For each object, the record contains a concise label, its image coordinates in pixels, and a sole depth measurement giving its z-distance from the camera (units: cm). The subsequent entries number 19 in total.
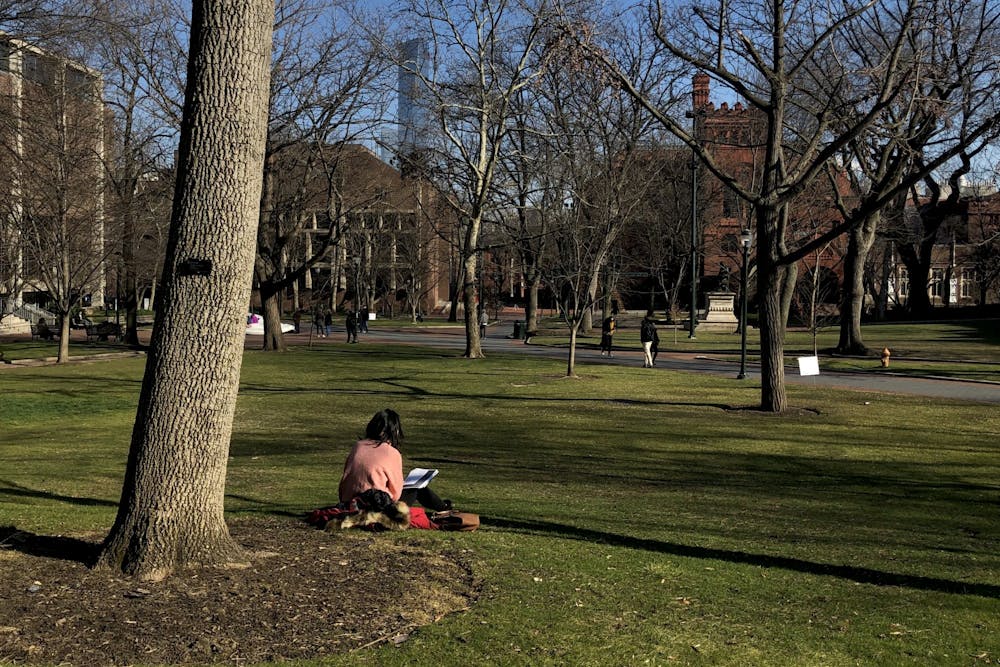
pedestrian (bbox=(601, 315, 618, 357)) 3988
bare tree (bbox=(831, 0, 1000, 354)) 1791
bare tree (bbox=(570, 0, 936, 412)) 1866
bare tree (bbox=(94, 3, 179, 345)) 3562
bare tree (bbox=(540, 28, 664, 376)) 3056
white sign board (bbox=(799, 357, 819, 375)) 2488
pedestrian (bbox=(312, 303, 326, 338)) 5480
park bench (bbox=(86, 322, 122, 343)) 4956
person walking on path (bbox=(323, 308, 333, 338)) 5768
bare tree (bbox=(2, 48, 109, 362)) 2883
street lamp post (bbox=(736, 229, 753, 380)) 2934
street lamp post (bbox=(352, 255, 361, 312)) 7592
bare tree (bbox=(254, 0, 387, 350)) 3703
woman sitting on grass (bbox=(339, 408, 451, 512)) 834
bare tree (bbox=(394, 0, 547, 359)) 3509
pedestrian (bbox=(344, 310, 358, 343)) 4905
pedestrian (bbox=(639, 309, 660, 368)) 3447
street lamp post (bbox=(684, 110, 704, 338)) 5144
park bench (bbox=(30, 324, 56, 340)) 4931
